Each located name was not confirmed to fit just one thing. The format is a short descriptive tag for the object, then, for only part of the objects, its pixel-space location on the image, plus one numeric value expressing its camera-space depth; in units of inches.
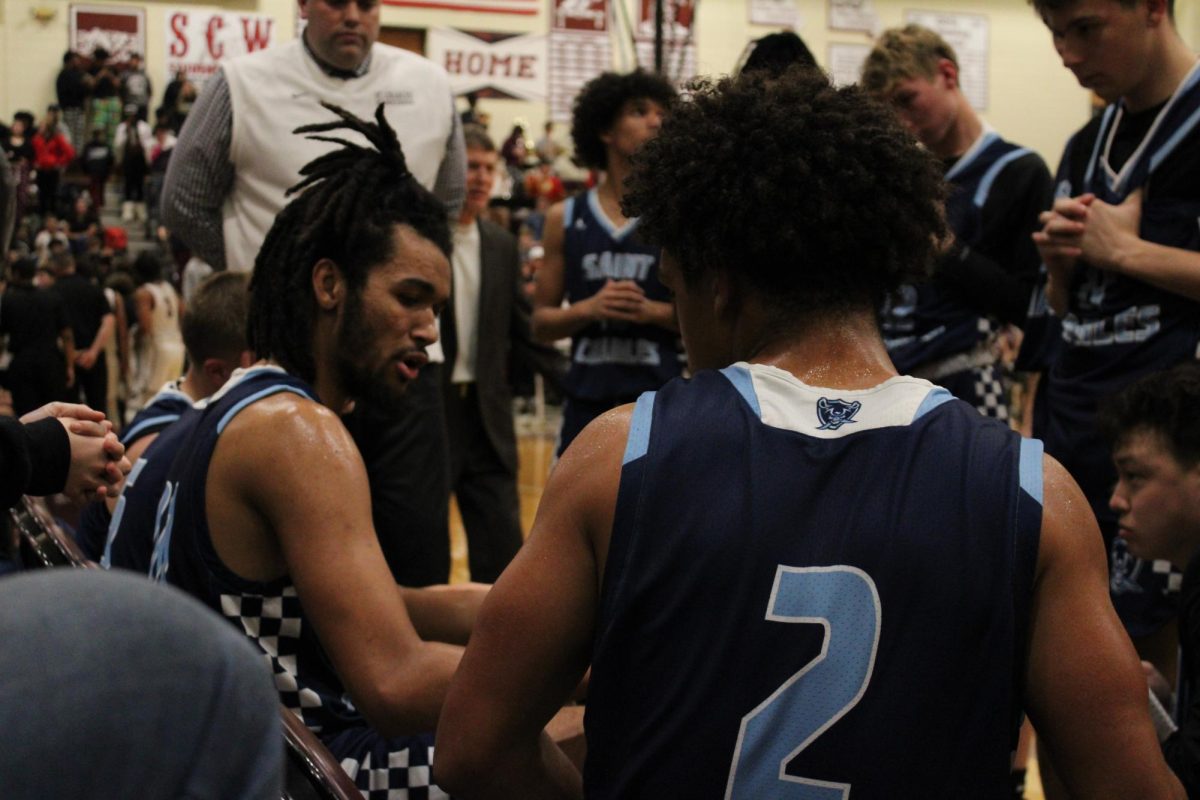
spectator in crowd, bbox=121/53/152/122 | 751.7
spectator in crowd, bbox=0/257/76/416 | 382.0
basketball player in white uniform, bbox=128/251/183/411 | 502.0
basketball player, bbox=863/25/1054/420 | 137.8
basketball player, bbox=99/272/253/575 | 117.3
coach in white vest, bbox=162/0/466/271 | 132.6
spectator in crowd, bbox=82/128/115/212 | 771.4
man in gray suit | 184.9
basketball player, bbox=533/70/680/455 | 156.3
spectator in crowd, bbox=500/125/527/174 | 743.1
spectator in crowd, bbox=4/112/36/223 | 693.9
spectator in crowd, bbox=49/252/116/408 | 439.2
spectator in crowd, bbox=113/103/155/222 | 755.4
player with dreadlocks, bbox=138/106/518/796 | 73.4
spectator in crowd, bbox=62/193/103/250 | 701.9
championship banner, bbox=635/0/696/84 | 712.4
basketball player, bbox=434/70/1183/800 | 51.7
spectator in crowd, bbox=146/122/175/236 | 727.7
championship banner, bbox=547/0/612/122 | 757.9
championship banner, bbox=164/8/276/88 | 745.6
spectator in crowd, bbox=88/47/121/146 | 746.2
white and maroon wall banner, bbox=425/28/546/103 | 751.7
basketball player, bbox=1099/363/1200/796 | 95.6
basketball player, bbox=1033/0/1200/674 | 106.5
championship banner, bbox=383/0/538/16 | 747.4
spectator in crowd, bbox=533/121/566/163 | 746.8
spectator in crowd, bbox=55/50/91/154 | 745.6
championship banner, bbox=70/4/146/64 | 754.8
